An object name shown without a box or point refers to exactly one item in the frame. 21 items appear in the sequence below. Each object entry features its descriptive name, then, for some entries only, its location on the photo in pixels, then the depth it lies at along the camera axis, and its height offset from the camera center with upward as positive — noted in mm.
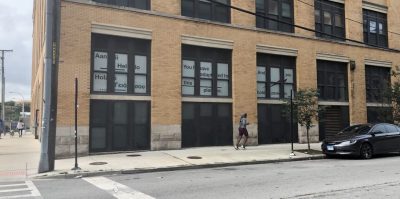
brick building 16359 +2204
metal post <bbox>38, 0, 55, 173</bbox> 12430 +721
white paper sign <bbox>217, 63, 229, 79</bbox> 19859 +2169
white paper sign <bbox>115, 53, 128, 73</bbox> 17328 +2251
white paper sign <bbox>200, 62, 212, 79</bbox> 19422 +2176
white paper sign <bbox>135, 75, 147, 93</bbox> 17719 +1407
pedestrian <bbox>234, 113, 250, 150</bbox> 18281 -490
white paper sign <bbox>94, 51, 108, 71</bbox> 16859 +2282
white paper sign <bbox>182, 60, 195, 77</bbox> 18922 +2207
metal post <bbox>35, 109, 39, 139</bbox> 28477 -428
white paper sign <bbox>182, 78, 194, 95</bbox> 18844 +1390
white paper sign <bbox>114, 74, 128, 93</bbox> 17266 +1410
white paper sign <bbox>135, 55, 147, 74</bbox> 17766 +2244
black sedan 15883 -963
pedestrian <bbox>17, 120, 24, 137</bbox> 35162 -852
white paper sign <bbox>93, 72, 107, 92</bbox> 16812 +1429
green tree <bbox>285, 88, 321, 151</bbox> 17641 +398
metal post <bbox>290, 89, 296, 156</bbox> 17170 +331
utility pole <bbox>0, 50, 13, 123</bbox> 48812 +4454
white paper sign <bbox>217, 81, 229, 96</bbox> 19781 +1361
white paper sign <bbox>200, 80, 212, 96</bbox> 19348 +1371
